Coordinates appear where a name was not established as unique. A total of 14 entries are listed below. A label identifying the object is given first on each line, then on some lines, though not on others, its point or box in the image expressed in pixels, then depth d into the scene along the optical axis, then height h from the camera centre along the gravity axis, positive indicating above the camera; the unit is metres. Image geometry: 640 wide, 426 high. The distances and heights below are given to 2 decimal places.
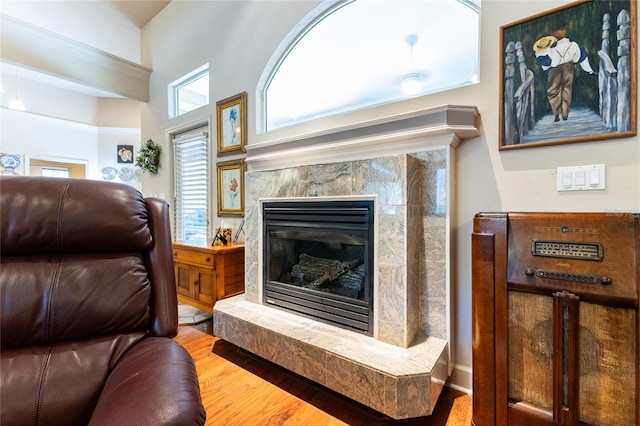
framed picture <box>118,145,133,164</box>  6.14 +1.34
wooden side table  2.49 -0.58
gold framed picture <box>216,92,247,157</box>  2.76 +0.92
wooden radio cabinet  1.02 -0.45
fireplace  1.40 -0.37
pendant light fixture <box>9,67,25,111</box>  4.51 +1.82
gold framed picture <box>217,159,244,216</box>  2.85 +0.26
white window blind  3.33 +0.34
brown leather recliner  0.78 -0.32
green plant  3.81 +0.77
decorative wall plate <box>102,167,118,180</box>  6.06 +0.89
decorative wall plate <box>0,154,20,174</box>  4.86 +0.94
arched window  1.78 +1.19
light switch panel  1.30 +0.15
